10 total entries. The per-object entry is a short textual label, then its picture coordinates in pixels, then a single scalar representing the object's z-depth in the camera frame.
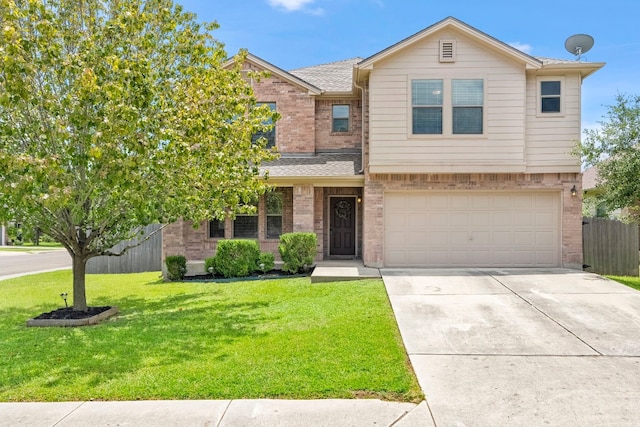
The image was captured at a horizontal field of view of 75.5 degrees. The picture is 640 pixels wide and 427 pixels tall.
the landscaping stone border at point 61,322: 7.62
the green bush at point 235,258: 12.26
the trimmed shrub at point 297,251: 12.06
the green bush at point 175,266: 12.48
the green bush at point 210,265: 12.46
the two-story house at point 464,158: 11.66
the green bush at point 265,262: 12.36
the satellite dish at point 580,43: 11.87
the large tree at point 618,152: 10.47
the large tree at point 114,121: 6.15
